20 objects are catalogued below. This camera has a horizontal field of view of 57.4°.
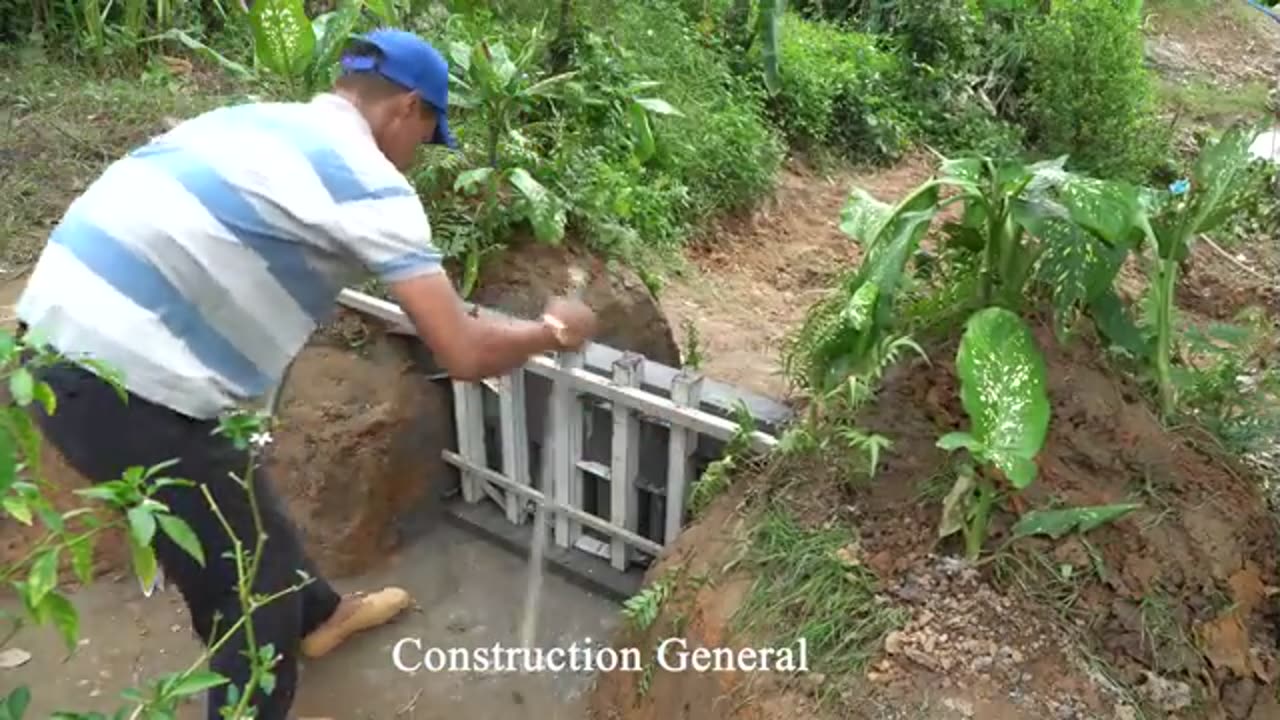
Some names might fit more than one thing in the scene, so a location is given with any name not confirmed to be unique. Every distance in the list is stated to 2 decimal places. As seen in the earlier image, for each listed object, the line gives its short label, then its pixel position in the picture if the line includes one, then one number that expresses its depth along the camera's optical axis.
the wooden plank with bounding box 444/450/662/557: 3.24
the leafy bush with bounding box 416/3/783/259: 3.68
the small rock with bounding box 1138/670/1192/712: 2.31
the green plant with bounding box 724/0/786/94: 6.61
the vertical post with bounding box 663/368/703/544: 2.99
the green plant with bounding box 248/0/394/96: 3.75
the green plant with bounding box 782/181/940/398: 2.56
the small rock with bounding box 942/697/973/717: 2.27
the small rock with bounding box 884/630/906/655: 2.37
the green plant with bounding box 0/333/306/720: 1.26
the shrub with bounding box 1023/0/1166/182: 7.30
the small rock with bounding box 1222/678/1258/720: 2.38
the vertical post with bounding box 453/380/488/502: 3.51
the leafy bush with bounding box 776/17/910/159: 7.11
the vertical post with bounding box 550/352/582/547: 3.23
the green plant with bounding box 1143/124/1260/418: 2.62
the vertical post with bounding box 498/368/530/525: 3.40
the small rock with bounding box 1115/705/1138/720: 2.27
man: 2.14
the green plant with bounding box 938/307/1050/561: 2.34
